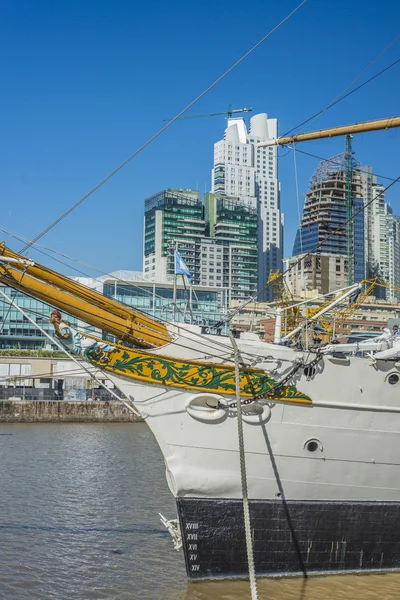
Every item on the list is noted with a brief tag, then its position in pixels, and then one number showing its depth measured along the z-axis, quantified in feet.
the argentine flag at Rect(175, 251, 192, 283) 76.43
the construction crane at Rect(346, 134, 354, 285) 518.78
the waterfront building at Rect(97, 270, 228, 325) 288.10
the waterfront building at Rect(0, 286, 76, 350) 272.29
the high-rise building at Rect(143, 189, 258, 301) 593.83
